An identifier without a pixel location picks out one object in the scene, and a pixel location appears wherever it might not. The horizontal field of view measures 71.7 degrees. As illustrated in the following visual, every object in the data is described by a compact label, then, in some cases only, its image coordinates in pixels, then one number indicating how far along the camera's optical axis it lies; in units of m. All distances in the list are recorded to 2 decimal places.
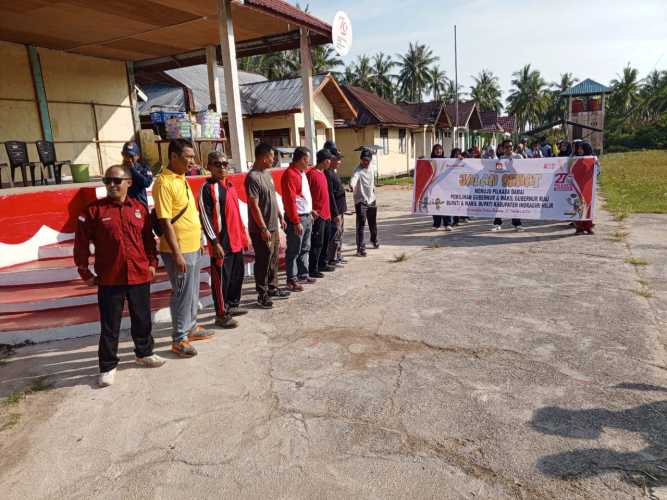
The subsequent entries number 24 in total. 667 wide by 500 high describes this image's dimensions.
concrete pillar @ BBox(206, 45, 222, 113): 9.89
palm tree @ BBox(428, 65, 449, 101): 62.48
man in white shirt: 7.54
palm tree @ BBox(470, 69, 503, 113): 69.81
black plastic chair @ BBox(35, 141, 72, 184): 8.43
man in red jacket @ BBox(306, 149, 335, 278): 6.26
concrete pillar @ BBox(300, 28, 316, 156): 9.17
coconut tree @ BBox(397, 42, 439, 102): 60.59
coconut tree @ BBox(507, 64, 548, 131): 65.50
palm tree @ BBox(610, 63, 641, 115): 63.28
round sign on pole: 8.88
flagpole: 26.17
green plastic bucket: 7.89
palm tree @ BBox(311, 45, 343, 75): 46.53
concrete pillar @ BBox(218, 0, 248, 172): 7.27
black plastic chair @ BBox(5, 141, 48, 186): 7.89
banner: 8.52
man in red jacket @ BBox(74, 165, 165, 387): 3.48
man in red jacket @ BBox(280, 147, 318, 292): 5.66
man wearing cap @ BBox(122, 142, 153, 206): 4.81
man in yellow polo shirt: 3.73
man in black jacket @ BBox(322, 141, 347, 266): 6.82
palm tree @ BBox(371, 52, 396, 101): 56.97
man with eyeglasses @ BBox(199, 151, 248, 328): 4.46
